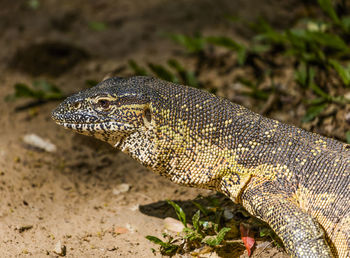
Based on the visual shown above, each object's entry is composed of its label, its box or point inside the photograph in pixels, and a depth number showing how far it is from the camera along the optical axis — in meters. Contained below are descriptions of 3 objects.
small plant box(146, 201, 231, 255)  8.51
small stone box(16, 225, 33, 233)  9.12
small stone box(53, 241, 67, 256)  8.52
